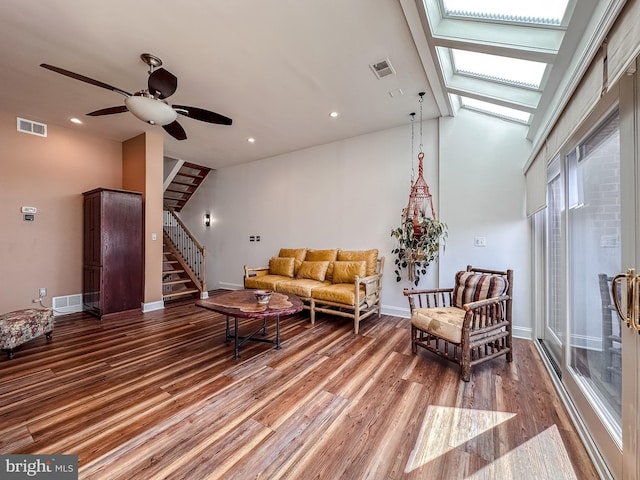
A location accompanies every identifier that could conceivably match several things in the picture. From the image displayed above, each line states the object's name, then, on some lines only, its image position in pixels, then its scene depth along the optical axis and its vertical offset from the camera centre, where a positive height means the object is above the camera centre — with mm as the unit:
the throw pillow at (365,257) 4144 -244
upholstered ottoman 2708 -934
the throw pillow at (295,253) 4902 -208
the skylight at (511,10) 1662 +1619
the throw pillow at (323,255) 4545 -237
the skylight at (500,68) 2340 +1680
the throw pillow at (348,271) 4016 -452
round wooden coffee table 2602 -684
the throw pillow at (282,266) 4730 -440
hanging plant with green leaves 3656 -27
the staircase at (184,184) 6588 +1532
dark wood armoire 4129 -156
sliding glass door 1185 -194
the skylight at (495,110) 3192 +1694
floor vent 4285 -1044
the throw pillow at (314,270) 4375 -487
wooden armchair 2330 -757
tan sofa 3646 -602
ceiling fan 2256 +1309
